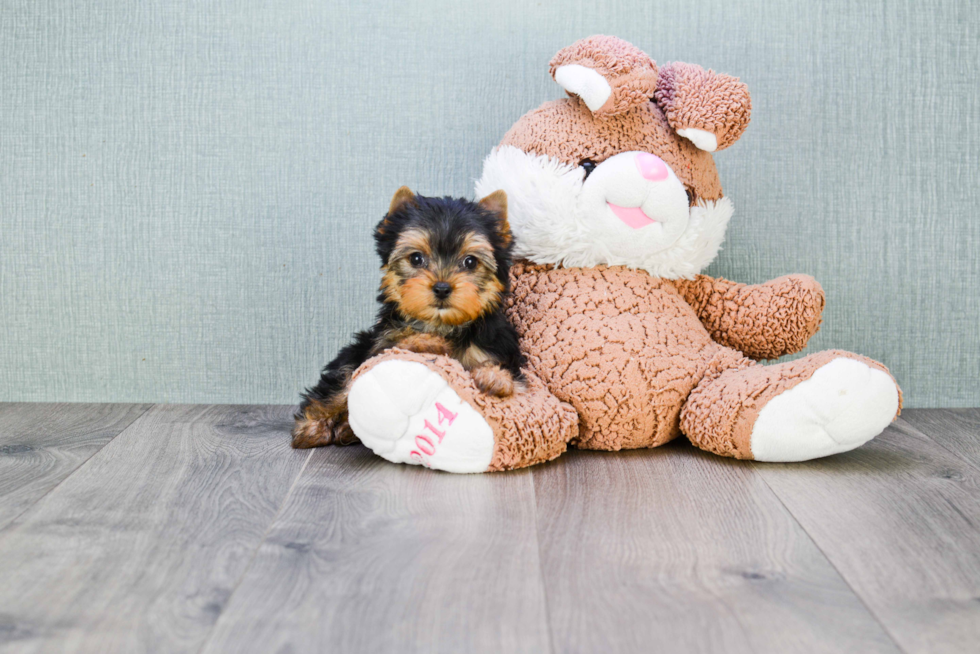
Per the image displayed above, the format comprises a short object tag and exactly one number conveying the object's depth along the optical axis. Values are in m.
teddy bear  1.27
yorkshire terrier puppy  1.29
